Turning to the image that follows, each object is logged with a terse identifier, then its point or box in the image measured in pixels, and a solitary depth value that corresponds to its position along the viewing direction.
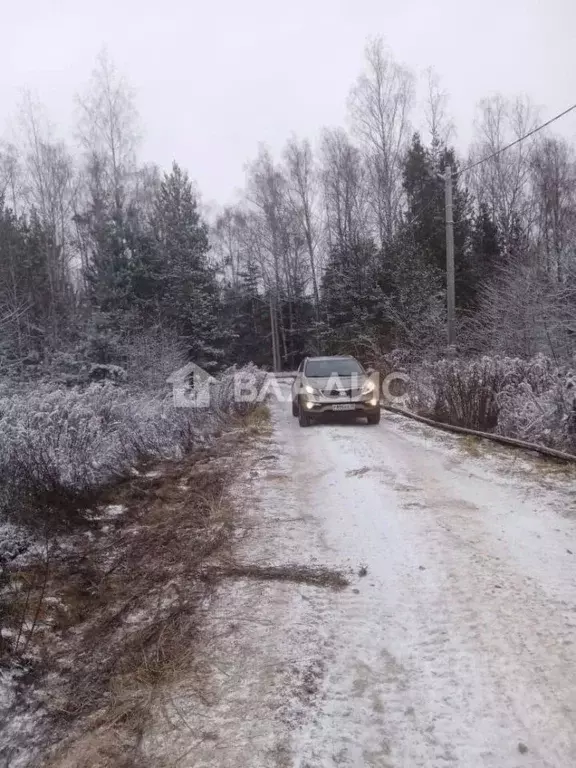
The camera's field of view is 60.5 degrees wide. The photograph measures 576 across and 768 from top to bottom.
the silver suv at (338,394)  11.40
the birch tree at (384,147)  28.28
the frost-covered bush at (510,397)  7.87
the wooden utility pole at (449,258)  15.23
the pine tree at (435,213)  27.62
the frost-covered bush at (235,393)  13.00
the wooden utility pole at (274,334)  40.06
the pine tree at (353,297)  25.66
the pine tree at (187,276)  24.23
